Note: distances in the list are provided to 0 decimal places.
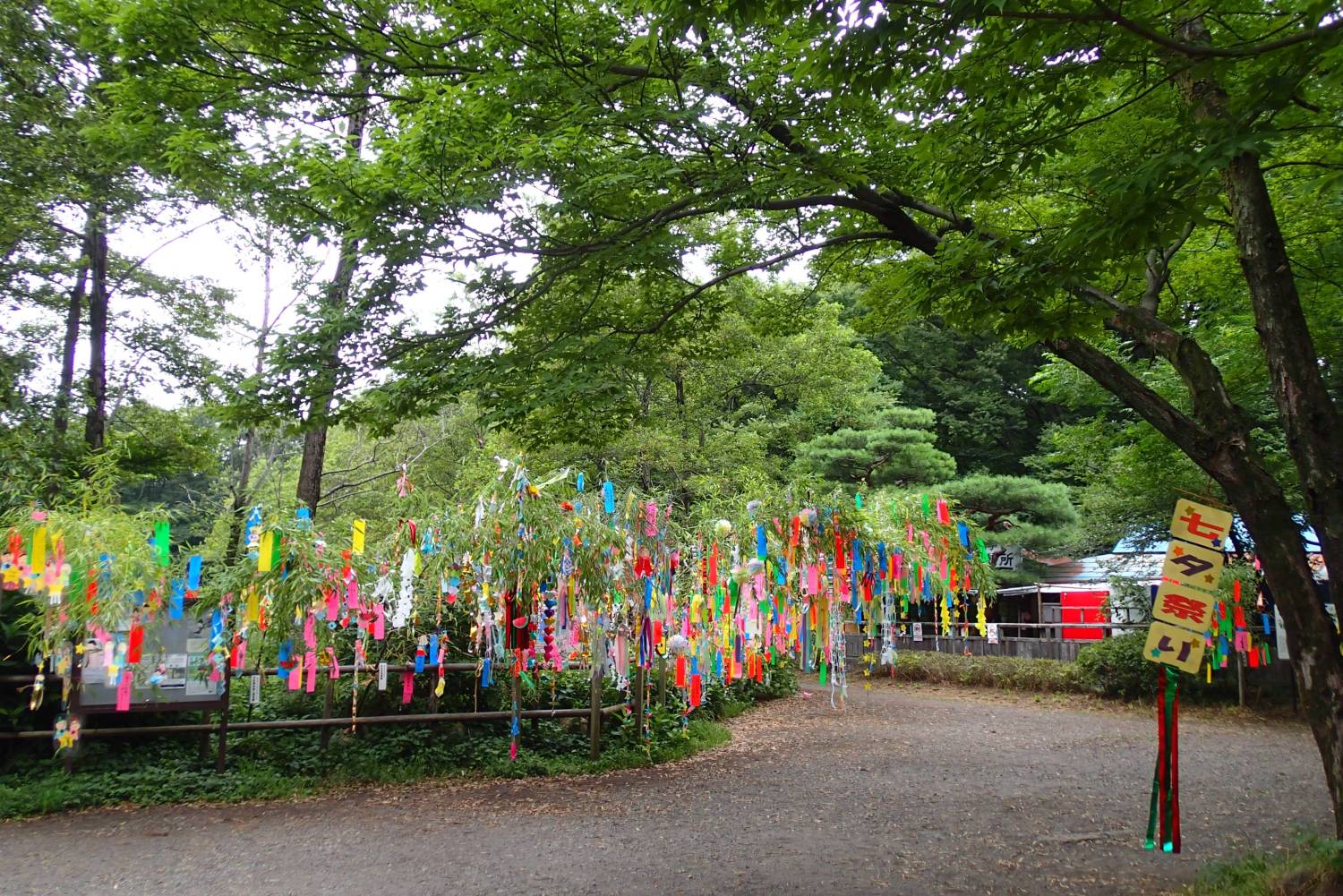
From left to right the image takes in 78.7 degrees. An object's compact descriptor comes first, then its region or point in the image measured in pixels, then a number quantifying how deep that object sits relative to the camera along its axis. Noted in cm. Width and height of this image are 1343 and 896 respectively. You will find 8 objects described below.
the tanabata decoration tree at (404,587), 673
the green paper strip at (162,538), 651
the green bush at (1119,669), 1389
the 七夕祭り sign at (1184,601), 450
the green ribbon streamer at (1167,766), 476
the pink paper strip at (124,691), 685
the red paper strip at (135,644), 684
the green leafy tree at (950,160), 380
